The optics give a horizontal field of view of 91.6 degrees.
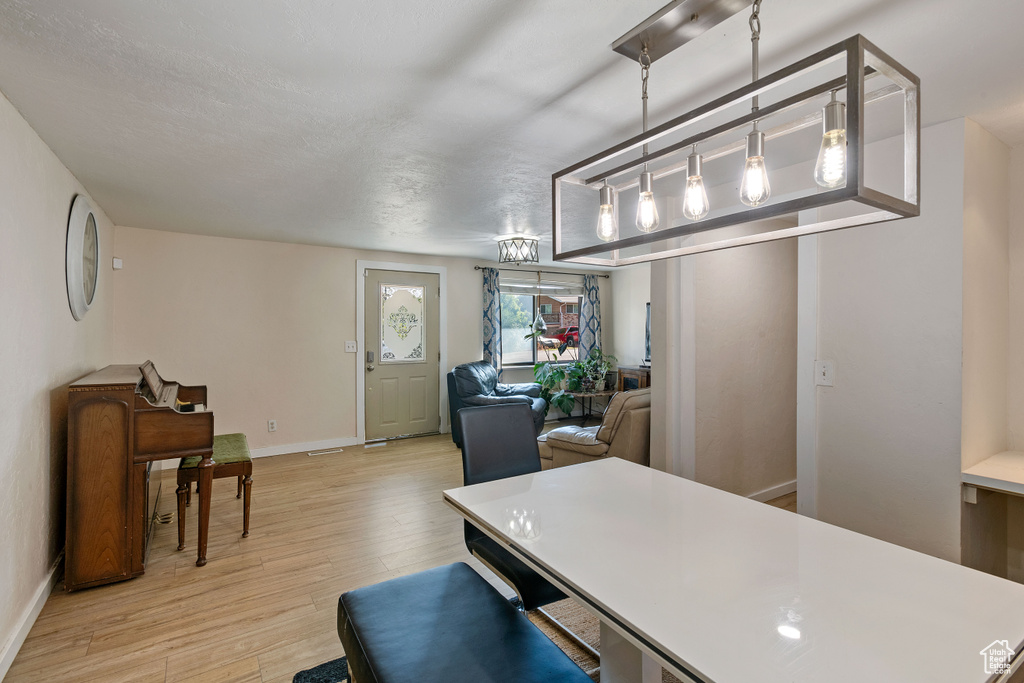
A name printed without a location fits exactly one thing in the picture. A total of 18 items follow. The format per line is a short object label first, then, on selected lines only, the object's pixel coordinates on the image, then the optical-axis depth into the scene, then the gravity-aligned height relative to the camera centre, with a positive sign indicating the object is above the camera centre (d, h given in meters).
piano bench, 2.99 -0.83
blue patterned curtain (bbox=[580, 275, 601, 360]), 7.46 +0.26
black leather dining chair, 2.00 -0.52
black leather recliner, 5.54 -0.67
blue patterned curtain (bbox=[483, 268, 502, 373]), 6.51 +0.28
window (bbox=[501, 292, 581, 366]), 7.12 +0.07
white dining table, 0.84 -0.54
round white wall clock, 2.78 +0.48
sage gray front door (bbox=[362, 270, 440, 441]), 5.76 -0.21
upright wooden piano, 2.52 -0.68
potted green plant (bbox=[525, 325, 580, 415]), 6.59 -0.62
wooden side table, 6.66 -0.58
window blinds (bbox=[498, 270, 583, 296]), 6.88 +0.75
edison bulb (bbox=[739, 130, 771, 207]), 1.15 +0.38
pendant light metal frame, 0.88 +0.45
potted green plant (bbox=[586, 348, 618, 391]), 6.86 -0.44
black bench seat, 1.19 -0.80
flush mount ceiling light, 4.90 +0.89
